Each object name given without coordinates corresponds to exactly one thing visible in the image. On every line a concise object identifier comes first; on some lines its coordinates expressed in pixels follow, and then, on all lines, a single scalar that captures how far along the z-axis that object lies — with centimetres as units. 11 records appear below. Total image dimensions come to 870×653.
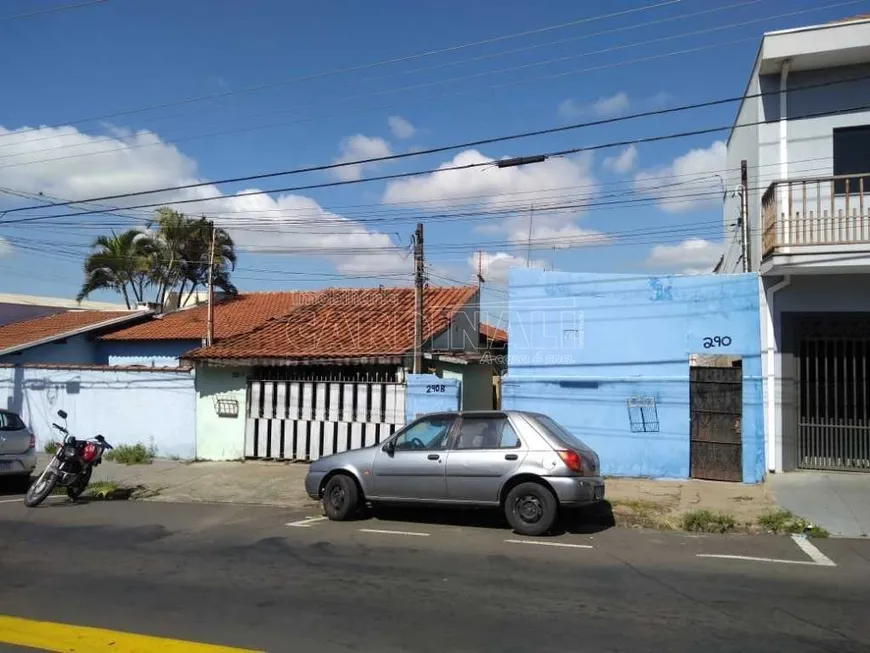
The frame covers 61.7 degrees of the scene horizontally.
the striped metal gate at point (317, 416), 1468
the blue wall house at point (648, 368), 1250
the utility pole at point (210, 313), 2078
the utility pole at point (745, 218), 1456
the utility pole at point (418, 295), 1402
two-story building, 1190
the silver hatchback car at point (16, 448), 1247
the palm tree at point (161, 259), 2914
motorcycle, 1122
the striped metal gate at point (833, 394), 1205
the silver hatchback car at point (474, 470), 867
